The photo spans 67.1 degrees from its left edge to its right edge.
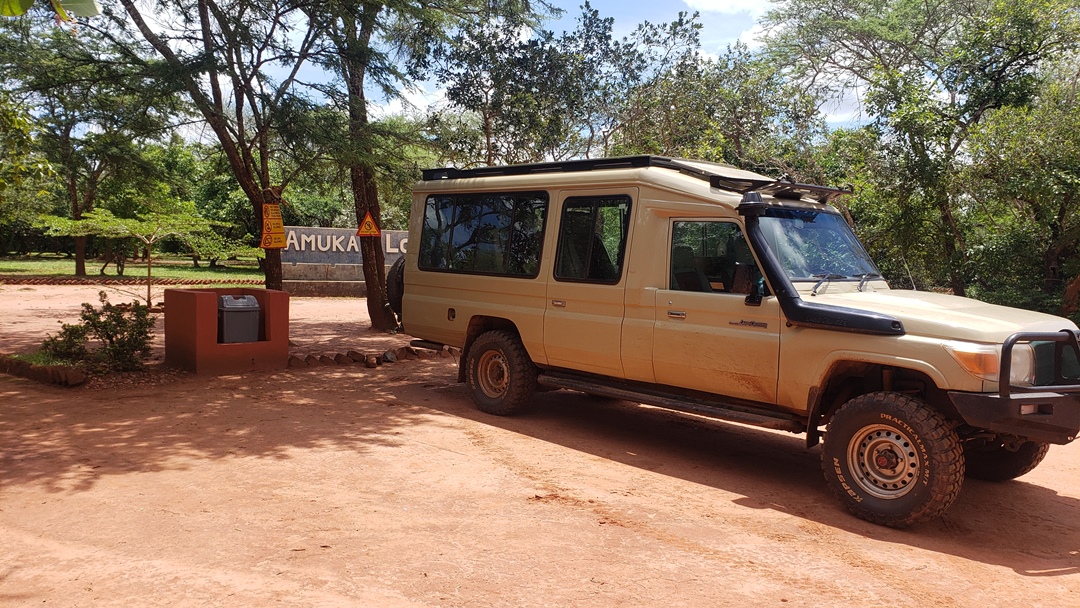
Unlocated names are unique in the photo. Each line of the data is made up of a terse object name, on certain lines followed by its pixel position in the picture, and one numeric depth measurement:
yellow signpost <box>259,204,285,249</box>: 12.20
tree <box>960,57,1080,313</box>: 12.49
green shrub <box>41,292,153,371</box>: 9.84
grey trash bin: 10.18
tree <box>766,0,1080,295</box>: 13.43
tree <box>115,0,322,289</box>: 11.37
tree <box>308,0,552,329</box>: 12.19
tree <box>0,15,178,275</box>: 11.72
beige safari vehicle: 5.19
